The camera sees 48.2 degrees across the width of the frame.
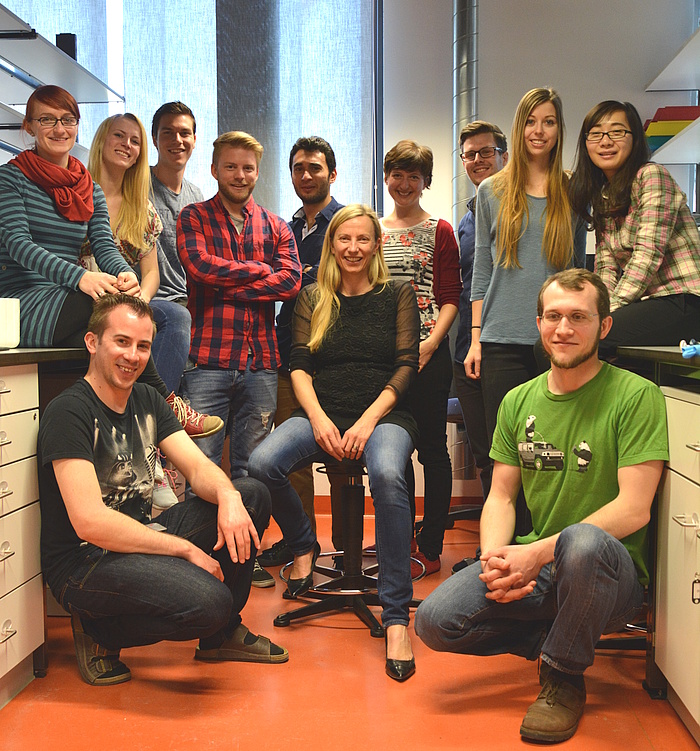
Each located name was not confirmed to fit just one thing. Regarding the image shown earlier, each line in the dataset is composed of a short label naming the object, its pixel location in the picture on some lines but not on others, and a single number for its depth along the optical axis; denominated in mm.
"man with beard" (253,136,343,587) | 3193
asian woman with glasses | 2174
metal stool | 2488
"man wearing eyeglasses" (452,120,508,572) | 3102
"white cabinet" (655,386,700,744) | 1670
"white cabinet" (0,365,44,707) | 1872
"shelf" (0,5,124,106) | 3352
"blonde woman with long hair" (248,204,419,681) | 2424
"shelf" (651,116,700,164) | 3391
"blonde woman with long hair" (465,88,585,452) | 2428
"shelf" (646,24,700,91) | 3487
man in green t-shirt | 1729
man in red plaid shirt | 2865
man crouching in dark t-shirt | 1894
